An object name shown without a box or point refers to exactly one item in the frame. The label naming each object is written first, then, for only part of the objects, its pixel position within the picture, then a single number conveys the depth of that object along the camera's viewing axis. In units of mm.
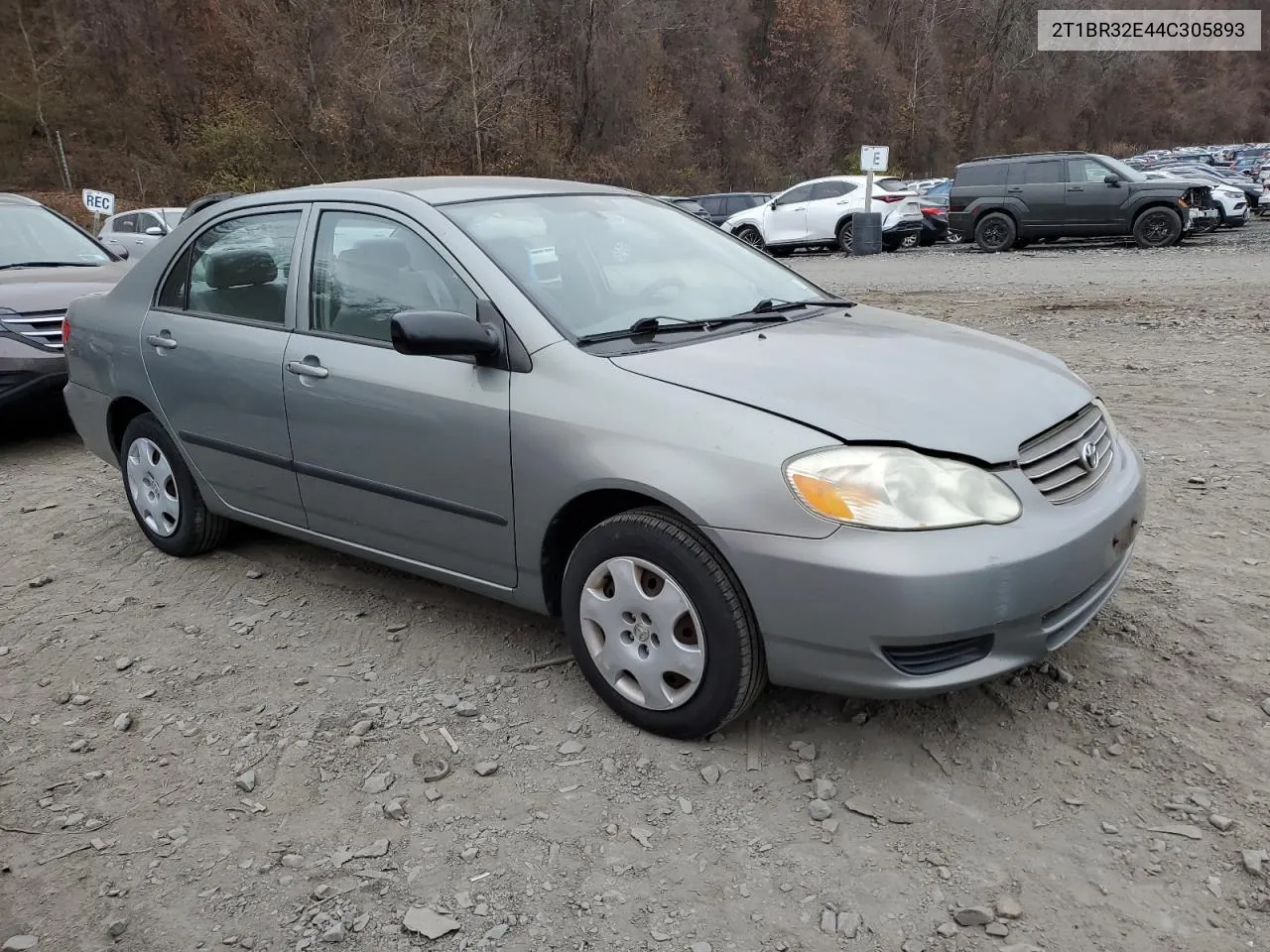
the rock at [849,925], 2295
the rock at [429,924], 2367
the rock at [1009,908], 2311
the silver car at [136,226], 17406
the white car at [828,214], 21703
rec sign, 14836
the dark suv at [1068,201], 17828
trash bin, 20844
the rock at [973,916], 2301
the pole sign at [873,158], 18800
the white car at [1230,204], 19391
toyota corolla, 2629
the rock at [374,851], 2637
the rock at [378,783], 2910
